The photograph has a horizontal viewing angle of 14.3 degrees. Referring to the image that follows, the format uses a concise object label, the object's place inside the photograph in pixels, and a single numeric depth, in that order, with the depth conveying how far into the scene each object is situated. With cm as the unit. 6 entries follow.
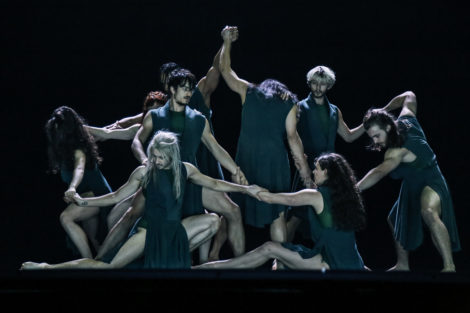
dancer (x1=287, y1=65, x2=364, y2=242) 1336
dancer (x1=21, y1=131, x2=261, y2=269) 1189
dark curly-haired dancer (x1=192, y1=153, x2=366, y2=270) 1196
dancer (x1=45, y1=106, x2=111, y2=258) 1281
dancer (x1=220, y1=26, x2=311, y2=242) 1296
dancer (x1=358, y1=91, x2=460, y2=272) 1280
